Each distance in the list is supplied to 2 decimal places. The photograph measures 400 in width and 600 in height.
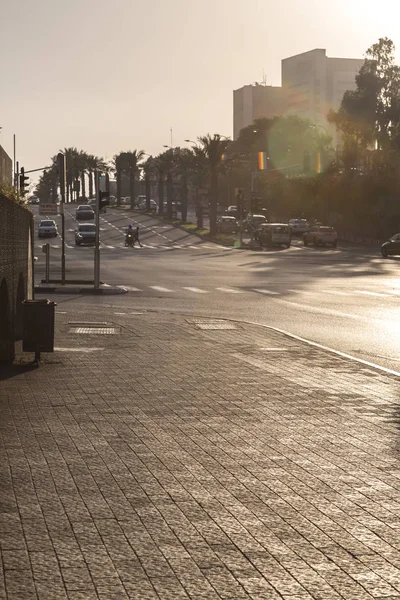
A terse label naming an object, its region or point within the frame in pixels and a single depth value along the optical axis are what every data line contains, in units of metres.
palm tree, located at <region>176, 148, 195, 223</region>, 128.38
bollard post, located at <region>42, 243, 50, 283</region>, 37.66
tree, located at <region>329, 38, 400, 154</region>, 108.31
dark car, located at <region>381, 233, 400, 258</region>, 64.62
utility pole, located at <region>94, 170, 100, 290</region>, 34.70
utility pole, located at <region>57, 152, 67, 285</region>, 34.74
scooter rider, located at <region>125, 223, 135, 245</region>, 84.82
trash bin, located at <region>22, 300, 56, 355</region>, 15.67
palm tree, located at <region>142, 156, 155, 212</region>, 157.38
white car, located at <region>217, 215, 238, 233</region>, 106.25
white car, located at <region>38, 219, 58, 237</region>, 94.06
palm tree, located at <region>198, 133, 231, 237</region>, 104.75
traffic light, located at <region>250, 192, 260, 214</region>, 92.00
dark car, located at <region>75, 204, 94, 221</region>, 118.12
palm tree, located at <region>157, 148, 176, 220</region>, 133.21
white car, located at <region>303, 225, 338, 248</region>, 81.88
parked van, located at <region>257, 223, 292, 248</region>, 80.44
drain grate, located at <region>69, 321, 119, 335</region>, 20.14
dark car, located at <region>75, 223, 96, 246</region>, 81.94
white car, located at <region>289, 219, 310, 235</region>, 99.12
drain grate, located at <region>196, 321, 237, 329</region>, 21.69
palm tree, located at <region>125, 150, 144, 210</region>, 176.05
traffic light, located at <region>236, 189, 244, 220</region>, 91.62
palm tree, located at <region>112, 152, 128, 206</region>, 179.62
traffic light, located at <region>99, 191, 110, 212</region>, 37.12
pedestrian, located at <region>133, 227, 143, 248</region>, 86.29
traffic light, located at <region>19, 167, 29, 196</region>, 53.44
